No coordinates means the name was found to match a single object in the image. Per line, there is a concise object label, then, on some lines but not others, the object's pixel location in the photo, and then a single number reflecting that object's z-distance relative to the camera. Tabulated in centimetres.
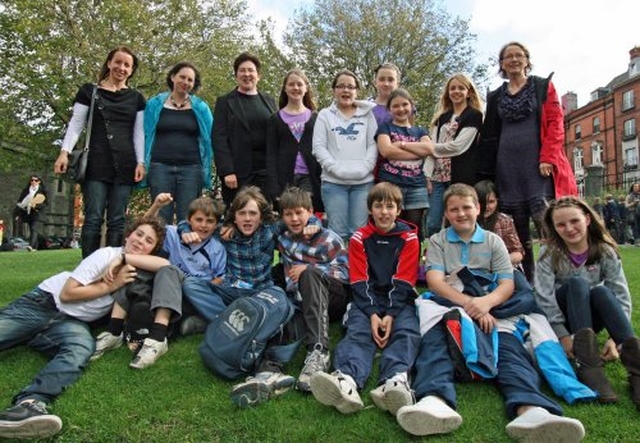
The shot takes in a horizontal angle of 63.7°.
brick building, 4441
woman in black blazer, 604
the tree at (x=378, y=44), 2100
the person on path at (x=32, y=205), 1581
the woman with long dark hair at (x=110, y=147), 562
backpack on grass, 382
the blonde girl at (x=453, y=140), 561
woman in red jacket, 516
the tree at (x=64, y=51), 1634
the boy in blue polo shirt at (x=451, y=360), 293
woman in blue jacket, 585
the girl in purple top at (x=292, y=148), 588
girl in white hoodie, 553
